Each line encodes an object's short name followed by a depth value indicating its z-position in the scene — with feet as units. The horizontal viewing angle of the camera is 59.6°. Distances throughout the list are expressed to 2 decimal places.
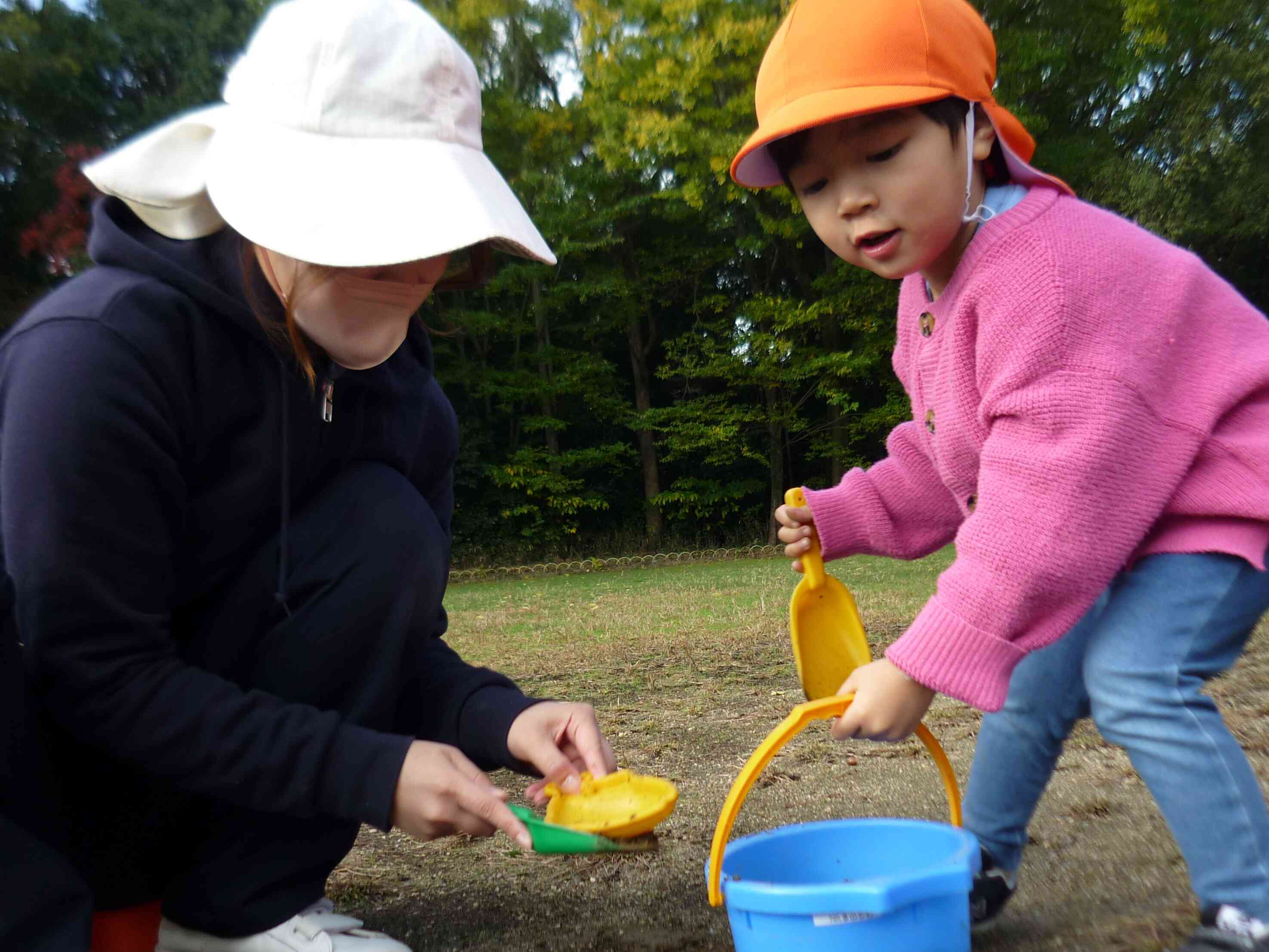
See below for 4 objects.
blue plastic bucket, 3.71
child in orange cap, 4.30
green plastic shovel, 3.98
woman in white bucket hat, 3.91
